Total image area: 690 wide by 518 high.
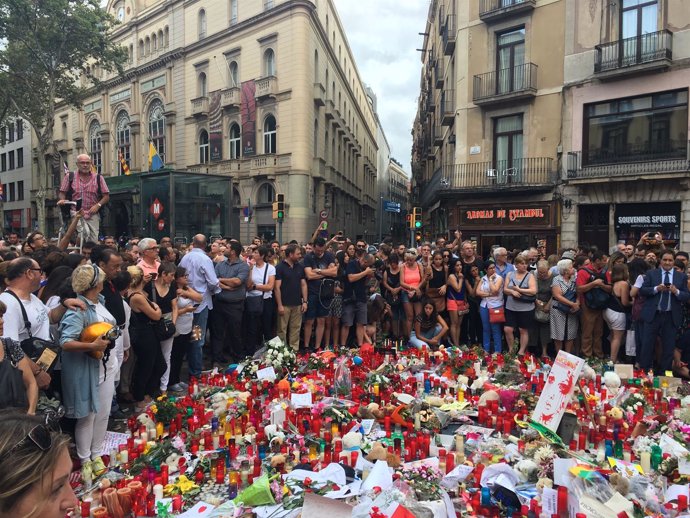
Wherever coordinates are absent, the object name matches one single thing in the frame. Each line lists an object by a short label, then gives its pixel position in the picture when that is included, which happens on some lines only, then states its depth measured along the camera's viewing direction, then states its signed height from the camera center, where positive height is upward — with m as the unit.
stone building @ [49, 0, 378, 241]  29.38 +8.82
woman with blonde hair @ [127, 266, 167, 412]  5.97 -1.32
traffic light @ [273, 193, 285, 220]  16.55 +0.84
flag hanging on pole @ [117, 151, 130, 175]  24.01 +3.14
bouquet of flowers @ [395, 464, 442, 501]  3.80 -1.96
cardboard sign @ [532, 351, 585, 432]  4.74 -1.52
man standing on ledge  7.57 +0.62
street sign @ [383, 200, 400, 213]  25.80 +1.40
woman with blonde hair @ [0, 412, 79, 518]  1.38 -0.66
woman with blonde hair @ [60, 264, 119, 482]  4.34 -1.19
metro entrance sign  16.05 +0.80
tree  24.80 +9.97
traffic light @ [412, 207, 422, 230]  19.03 +0.59
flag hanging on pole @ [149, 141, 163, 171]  22.03 +3.22
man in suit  7.34 -1.09
